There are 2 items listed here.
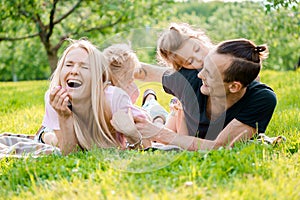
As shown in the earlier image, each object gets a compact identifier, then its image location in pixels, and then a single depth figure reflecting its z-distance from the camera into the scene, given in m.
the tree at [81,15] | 12.72
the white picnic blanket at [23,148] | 4.25
